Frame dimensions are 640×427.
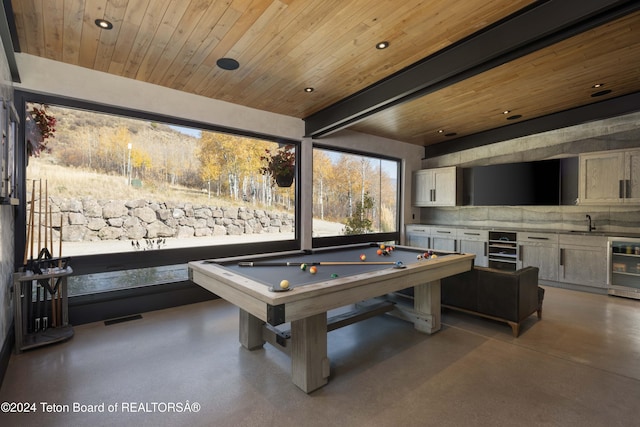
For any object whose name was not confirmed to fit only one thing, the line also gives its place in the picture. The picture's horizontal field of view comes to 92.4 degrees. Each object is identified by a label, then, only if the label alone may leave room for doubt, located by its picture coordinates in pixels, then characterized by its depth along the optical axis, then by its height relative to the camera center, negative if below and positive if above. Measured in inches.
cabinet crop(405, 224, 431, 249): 256.5 -17.3
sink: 178.5 -9.3
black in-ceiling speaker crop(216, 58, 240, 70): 120.0 +59.8
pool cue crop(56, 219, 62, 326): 118.0 -34.6
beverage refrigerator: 164.2 -27.0
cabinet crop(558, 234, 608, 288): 173.8 -25.0
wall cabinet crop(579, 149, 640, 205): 168.2 +23.0
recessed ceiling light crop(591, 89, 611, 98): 164.3 +67.7
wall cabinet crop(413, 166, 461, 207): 247.3 +24.0
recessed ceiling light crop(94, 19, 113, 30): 95.7 +59.4
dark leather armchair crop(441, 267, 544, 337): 118.6 -32.4
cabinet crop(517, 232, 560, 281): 191.3 -23.3
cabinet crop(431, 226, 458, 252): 241.8 -18.6
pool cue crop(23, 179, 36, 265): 111.6 -7.4
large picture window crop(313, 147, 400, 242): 214.2 +15.8
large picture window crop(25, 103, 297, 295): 128.3 +11.3
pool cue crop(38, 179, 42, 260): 113.2 -2.1
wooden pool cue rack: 103.9 -31.0
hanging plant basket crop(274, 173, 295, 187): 192.5 +21.2
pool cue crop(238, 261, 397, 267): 109.8 -18.3
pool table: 75.2 -20.8
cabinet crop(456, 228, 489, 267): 222.8 -20.3
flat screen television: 199.8 +23.1
